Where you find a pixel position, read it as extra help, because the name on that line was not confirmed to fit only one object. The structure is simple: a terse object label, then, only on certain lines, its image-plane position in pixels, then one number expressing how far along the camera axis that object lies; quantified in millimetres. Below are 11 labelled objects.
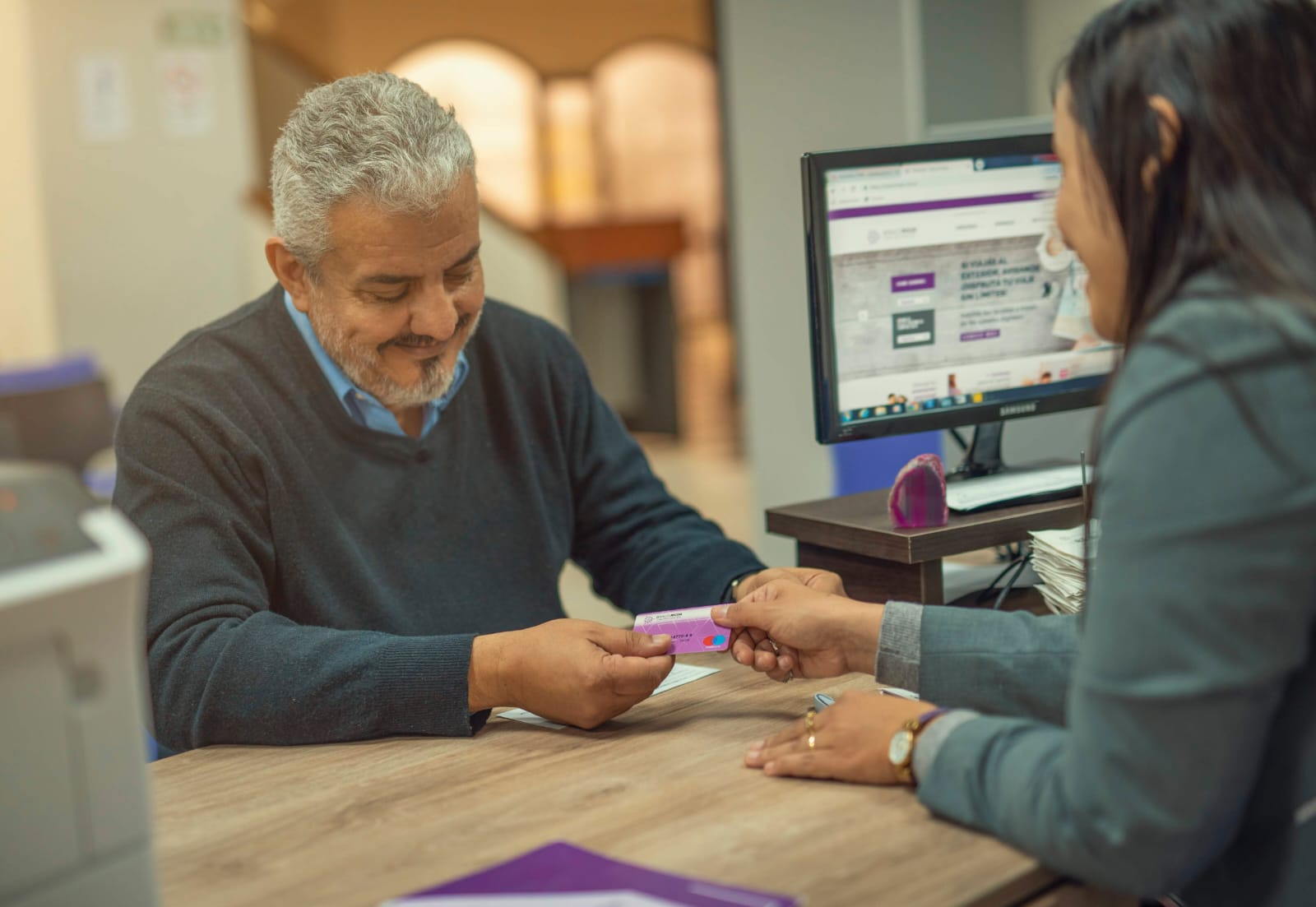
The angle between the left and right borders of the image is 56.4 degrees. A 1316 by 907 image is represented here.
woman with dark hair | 766
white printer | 719
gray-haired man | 1218
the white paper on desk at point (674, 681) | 1259
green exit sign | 5629
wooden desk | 892
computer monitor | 1537
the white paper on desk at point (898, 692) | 1275
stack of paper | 1354
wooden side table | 1448
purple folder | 838
